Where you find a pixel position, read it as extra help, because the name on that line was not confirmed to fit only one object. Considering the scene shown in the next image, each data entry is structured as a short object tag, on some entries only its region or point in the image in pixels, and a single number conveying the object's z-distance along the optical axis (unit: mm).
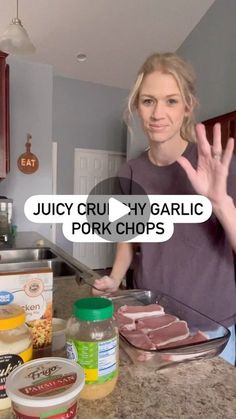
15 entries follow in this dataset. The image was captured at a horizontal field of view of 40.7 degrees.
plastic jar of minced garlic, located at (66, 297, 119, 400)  468
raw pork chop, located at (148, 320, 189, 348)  592
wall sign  2482
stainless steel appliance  2117
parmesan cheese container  367
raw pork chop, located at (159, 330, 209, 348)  580
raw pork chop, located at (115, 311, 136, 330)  650
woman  796
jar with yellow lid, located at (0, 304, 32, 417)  441
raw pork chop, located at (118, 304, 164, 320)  693
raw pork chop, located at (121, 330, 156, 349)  573
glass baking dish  543
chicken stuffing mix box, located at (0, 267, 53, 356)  564
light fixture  1657
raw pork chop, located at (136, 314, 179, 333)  652
